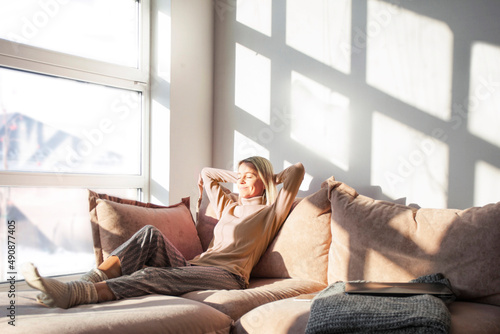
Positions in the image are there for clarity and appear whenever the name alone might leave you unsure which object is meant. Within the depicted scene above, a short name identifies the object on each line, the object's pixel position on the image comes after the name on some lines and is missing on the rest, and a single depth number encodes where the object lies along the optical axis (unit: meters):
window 3.02
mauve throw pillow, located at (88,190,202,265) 2.67
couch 1.72
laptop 1.78
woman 1.97
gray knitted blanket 1.52
